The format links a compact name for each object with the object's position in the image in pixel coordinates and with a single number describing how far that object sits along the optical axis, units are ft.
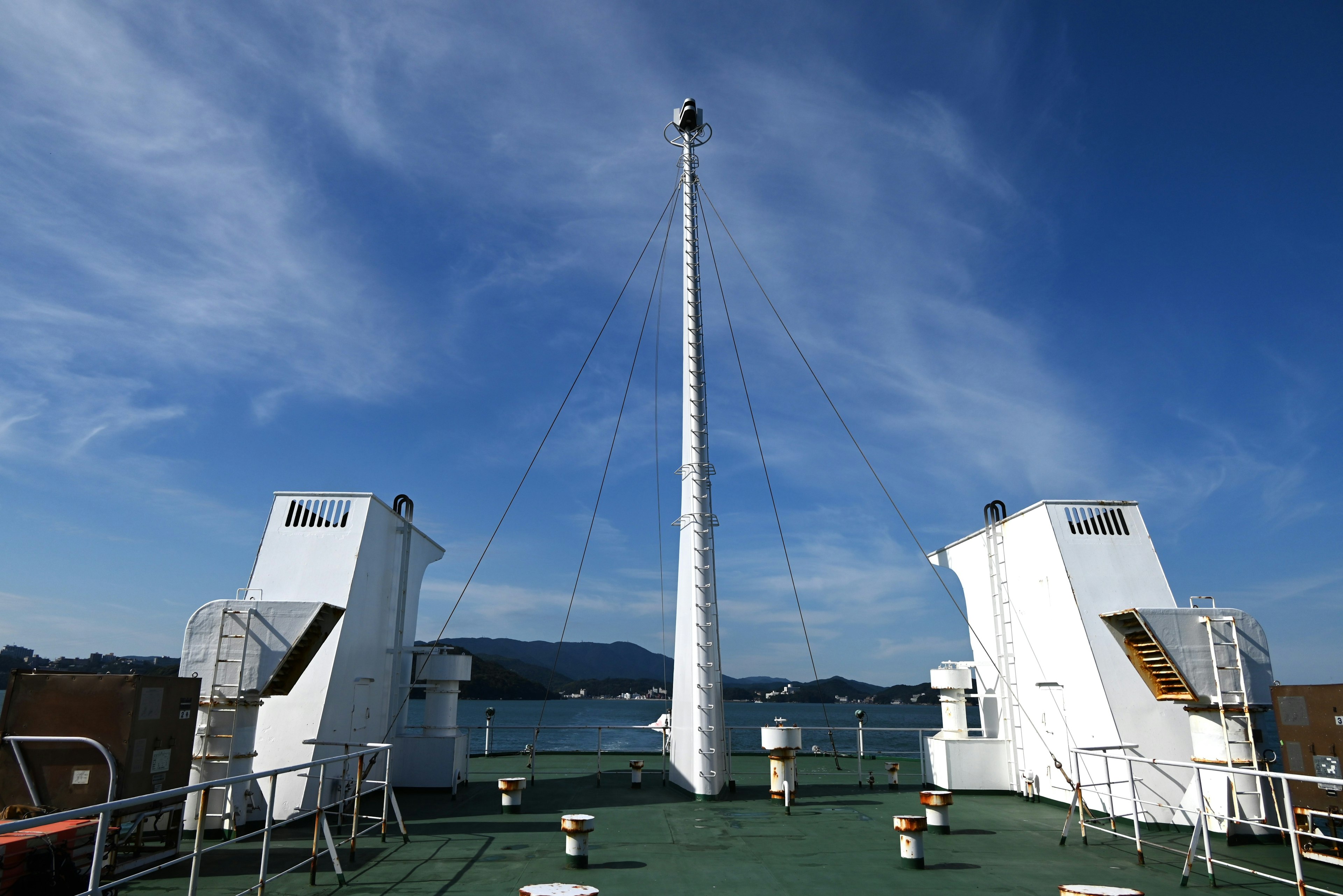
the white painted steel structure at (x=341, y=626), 39.09
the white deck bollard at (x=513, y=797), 39.75
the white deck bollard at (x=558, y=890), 17.71
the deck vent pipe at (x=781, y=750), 42.01
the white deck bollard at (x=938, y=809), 34.58
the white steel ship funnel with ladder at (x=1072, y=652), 39.11
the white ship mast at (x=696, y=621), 42.78
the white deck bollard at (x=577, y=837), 27.94
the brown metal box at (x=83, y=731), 26.27
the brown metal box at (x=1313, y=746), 29.09
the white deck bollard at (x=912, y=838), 28.63
